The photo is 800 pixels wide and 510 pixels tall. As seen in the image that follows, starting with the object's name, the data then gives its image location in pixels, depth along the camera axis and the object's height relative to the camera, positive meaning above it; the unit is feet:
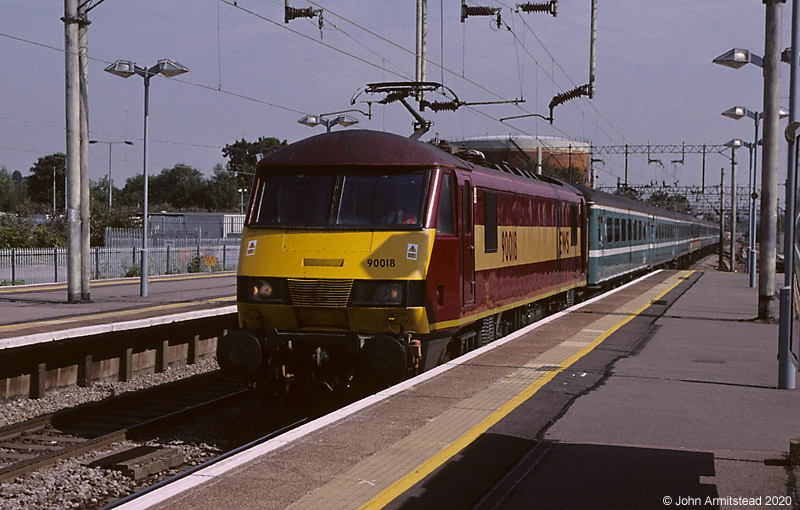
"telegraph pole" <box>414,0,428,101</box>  85.66 +19.64
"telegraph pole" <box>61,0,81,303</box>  69.72 +8.07
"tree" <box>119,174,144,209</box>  354.62 +16.63
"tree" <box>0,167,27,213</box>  335.34 +14.48
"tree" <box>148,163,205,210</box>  402.93 +20.36
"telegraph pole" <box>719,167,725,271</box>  203.49 +7.08
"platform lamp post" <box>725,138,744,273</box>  173.68 +10.06
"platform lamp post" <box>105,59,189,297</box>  80.48 +14.69
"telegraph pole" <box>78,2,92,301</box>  70.33 +7.20
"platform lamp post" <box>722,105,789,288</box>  91.66 +8.93
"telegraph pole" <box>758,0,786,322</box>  60.70 +4.43
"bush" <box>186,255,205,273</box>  124.31 -4.68
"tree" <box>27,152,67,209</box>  339.57 +19.58
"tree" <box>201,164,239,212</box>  380.60 +16.07
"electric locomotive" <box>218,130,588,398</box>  35.50 -1.24
